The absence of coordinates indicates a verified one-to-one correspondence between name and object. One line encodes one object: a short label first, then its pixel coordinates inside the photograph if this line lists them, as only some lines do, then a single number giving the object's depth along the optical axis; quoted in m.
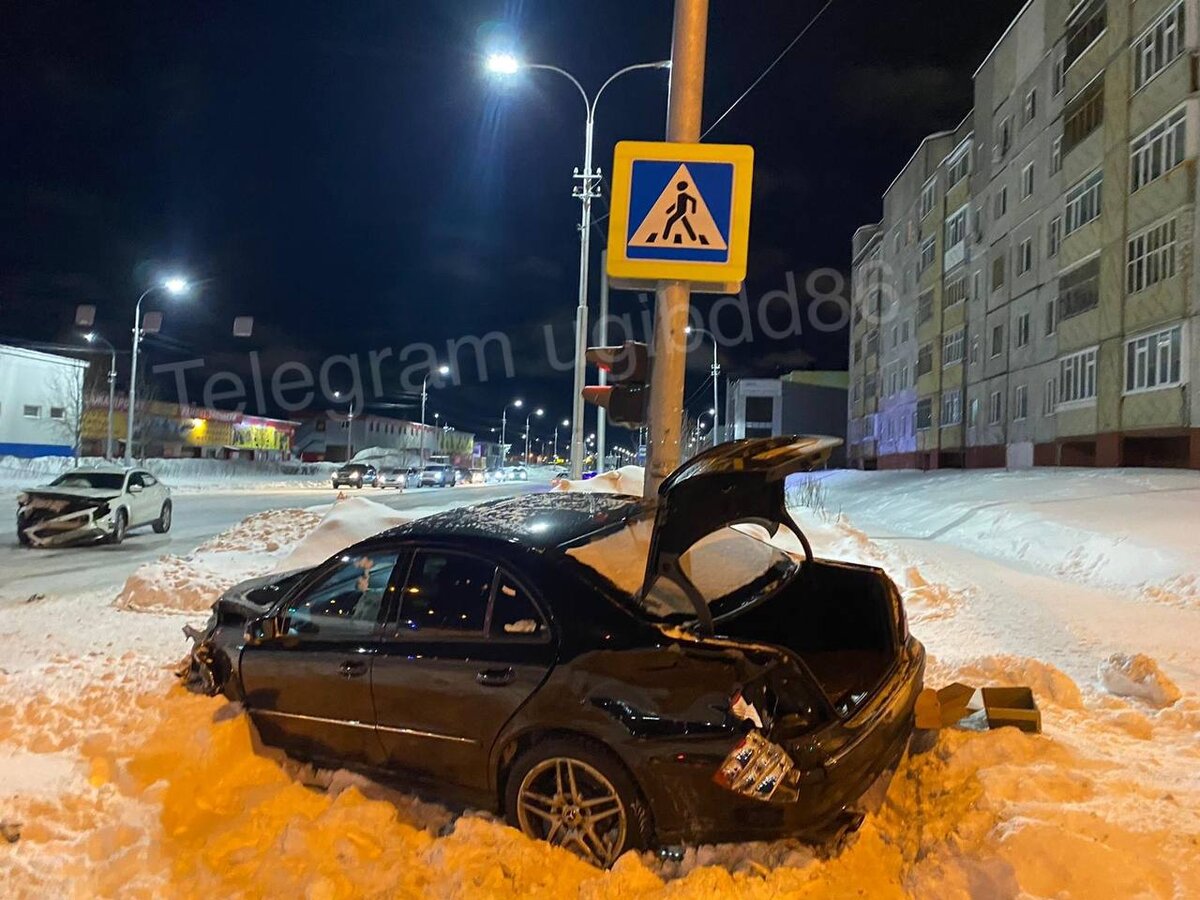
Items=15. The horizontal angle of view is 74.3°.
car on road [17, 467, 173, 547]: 13.27
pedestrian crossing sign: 5.04
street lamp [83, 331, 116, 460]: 37.66
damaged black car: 2.94
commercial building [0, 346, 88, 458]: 46.12
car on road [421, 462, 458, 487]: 49.75
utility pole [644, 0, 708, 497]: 5.14
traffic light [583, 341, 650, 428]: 5.36
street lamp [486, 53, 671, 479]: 18.33
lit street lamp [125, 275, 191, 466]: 27.38
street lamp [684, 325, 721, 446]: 42.47
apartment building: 20.84
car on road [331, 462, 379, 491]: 44.44
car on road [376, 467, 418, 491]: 43.91
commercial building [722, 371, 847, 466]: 79.38
